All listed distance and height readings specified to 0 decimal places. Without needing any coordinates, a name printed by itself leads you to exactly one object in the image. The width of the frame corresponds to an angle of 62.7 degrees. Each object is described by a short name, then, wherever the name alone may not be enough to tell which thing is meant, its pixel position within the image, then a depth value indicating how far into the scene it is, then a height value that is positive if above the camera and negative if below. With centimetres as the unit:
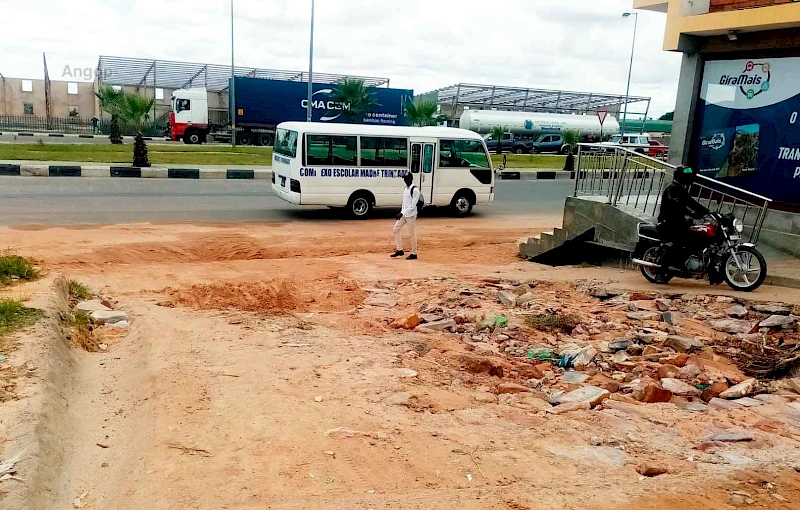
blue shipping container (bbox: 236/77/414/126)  3584 +120
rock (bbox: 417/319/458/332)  624 -180
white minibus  1283 -71
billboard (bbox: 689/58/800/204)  897 +34
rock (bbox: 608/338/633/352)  570 -173
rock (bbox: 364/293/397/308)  720 -186
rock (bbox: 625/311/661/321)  653 -169
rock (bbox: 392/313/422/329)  633 -182
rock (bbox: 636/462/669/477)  348 -170
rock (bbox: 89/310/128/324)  623 -189
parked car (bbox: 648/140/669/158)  2785 -28
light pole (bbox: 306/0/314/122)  2662 +268
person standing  983 -117
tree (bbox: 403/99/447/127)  3681 +110
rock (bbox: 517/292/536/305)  714 -173
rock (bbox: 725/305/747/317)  663 -161
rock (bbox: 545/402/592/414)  437 -176
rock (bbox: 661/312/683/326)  638 -166
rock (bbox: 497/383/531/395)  473 -178
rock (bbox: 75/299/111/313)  648 -189
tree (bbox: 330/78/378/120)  3650 +177
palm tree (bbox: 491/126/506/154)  3831 +14
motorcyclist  759 -76
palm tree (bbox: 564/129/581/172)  2754 -12
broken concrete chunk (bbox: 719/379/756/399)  480 -174
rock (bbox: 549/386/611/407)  454 -175
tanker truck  4278 +107
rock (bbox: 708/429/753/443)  395 -171
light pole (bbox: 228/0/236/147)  3404 +77
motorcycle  741 -124
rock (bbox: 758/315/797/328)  618 -158
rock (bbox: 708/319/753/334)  621 -166
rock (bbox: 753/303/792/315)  657 -156
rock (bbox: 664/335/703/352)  566 -168
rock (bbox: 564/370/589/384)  501 -179
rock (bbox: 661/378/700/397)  482 -176
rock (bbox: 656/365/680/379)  512 -174
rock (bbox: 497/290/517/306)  708 -173
